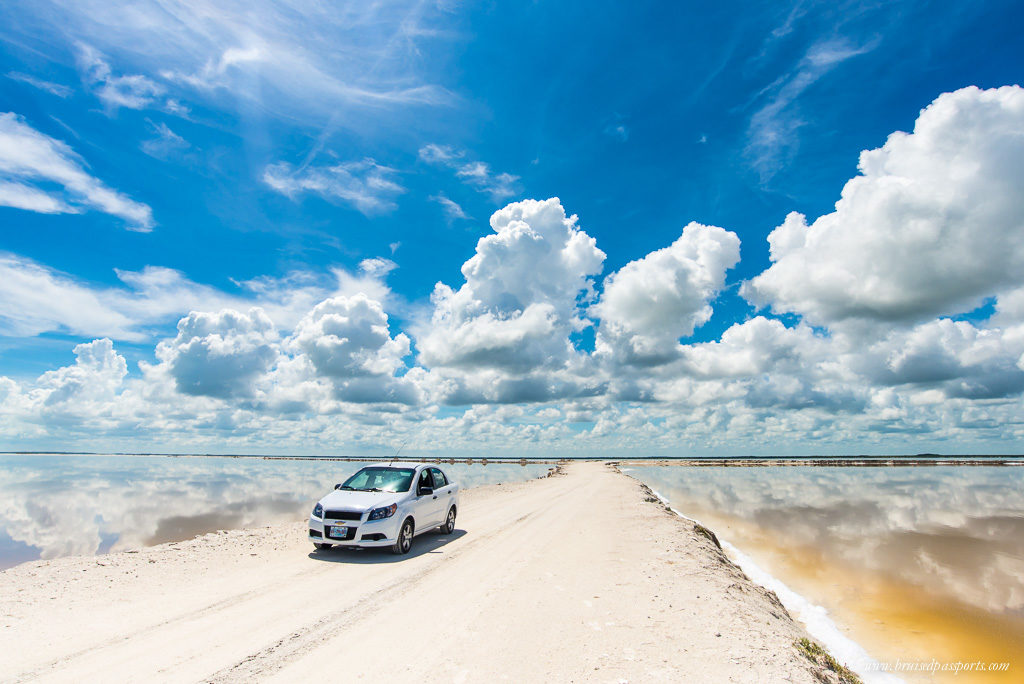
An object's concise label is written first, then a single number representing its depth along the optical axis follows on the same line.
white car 11.64
